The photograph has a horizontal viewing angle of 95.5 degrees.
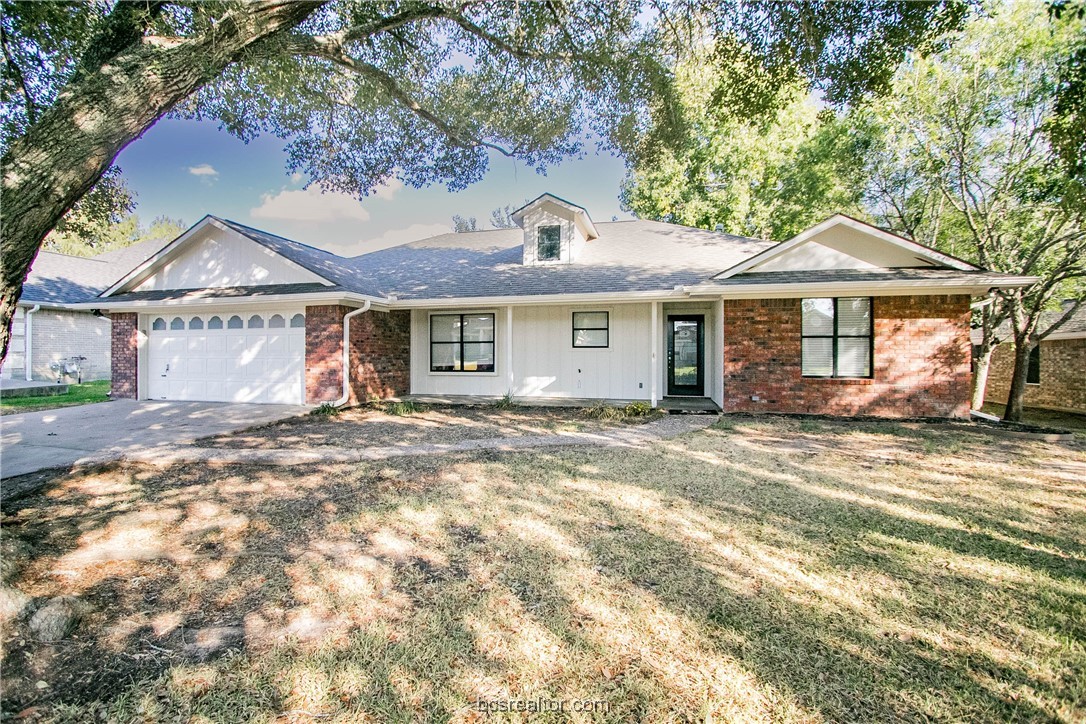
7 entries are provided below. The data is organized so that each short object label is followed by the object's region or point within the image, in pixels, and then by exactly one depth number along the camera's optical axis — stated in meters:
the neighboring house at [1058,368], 15.06
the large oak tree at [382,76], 3.63
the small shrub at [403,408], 10.71
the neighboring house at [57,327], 16.52
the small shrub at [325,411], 10.31
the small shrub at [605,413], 10.03
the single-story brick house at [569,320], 9.52
